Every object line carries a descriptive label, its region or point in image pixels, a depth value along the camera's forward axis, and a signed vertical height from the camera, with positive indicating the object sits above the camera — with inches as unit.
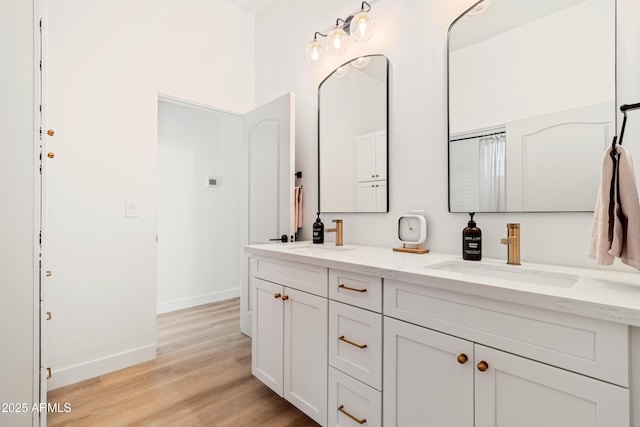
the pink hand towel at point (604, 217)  36.4 -0.2
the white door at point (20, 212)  48.5 +0.1
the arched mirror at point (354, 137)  75.7 +20.5
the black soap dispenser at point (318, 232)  84.9 -4.9
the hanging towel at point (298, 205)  97.4 +2.9
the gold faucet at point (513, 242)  50.1 -4.4
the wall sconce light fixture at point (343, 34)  75.2 +47.0
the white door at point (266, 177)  91.7 +12.1
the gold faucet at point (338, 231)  80.2 -4.3
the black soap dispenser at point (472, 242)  54.3 -4.8
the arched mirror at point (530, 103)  46.9 +19.0
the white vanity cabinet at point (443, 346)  30.1 -16.9
